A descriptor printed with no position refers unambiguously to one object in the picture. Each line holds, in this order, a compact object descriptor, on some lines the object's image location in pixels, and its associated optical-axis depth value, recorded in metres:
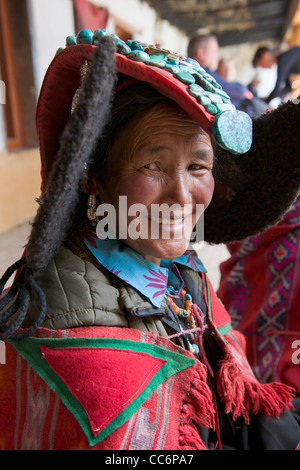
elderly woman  0.70
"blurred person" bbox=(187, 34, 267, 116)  2.59
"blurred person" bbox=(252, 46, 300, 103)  3.64
